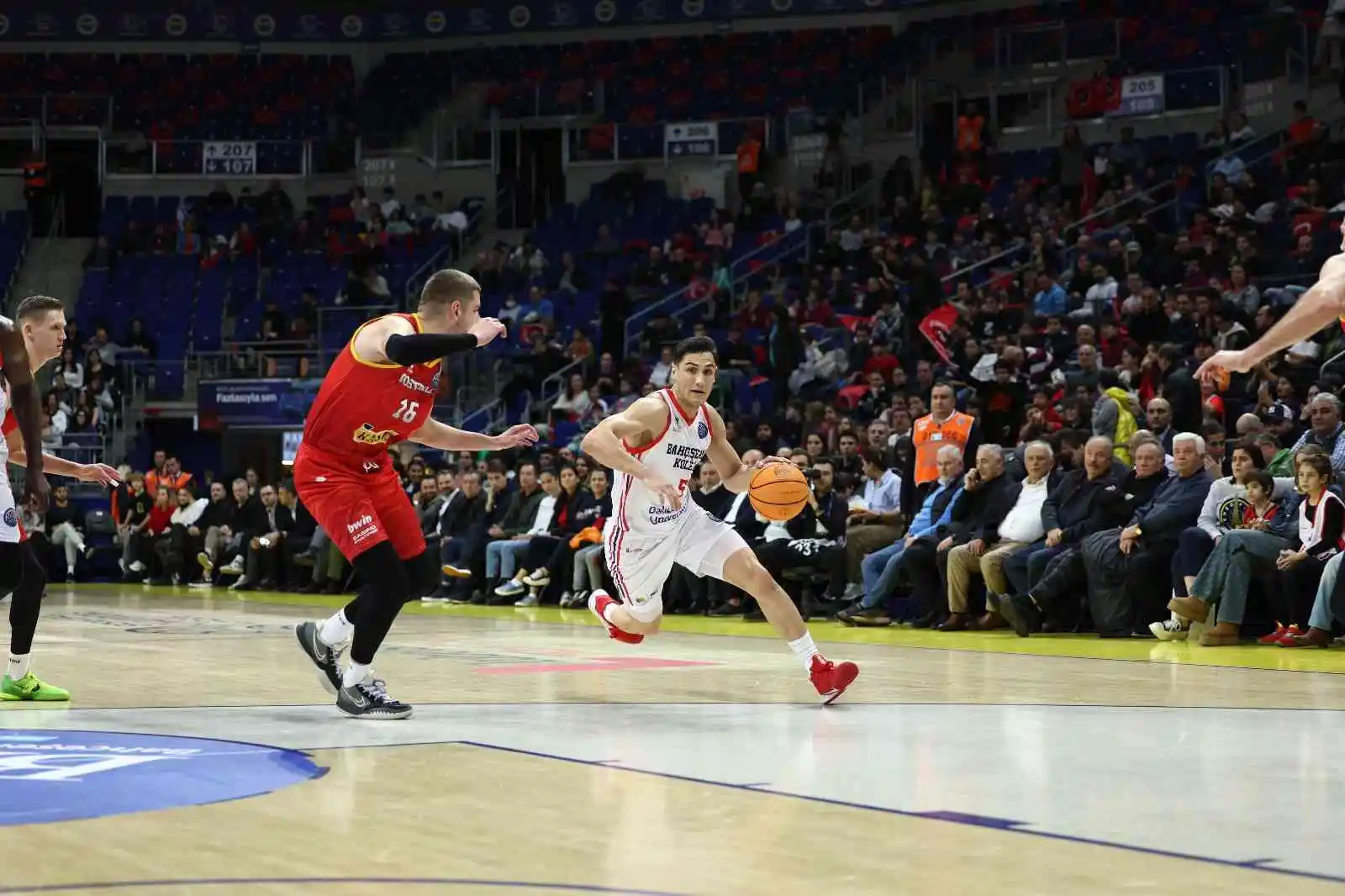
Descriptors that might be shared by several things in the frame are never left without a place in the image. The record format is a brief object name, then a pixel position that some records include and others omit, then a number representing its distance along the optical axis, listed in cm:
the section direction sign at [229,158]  3097
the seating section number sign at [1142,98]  2406
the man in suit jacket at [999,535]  1266
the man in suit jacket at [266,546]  2031
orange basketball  891
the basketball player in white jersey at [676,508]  785
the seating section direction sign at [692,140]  2841
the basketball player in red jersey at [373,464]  720
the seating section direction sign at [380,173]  3077
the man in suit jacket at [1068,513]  1226
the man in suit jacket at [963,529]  1302
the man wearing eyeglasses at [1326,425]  1160
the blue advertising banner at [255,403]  2395
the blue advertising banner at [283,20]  3231
